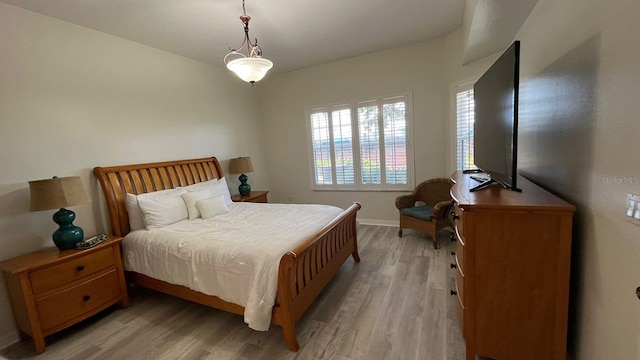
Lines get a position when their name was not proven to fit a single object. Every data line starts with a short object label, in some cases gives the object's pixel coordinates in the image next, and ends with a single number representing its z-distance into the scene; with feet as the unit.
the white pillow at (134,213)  9.18
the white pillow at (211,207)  9.95
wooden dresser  4.47
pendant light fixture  7.43
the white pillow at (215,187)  11.03
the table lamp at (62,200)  6.88
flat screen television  4.95
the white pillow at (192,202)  9.97
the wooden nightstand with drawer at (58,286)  6.58
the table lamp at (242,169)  13.96
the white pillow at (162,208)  9.00
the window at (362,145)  13.78
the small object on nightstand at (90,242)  7.67
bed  6.16
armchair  11.04
